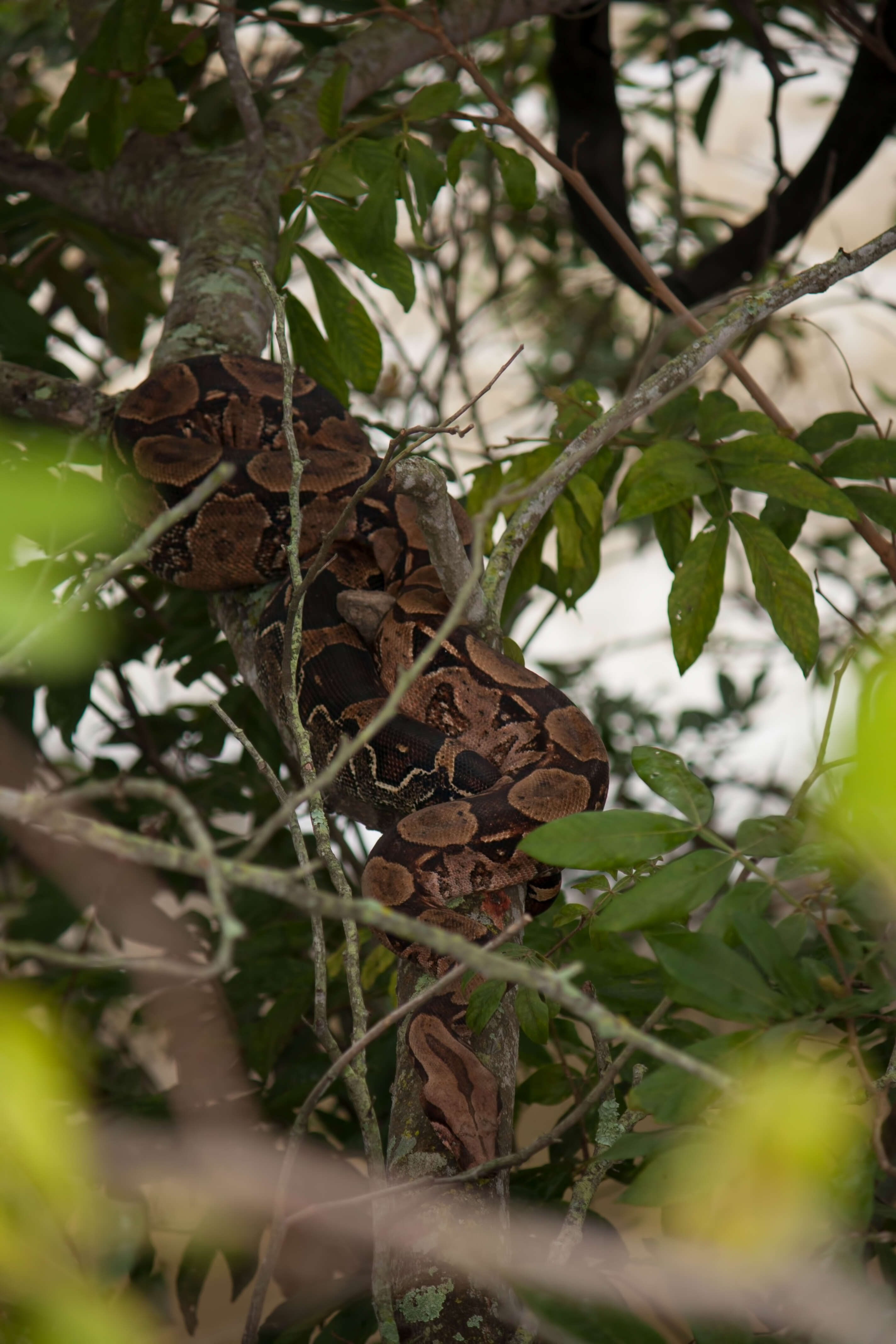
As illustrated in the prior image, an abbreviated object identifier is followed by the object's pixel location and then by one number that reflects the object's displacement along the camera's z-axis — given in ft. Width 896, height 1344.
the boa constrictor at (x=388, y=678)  18.66
